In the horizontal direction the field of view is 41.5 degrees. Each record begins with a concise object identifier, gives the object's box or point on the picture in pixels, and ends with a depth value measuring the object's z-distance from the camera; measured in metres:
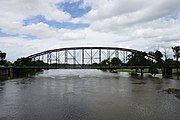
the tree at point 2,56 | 134.74
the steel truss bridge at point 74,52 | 121.81
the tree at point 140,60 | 125.14
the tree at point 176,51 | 101.62
